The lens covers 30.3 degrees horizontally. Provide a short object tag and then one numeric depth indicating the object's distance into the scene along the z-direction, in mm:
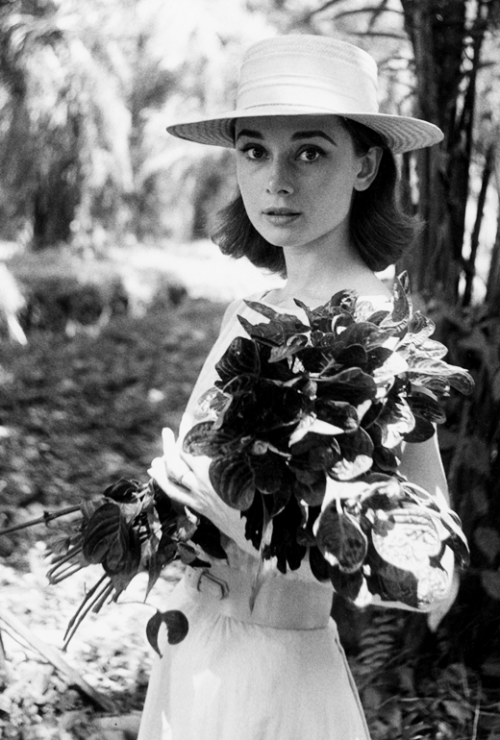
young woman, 1504
